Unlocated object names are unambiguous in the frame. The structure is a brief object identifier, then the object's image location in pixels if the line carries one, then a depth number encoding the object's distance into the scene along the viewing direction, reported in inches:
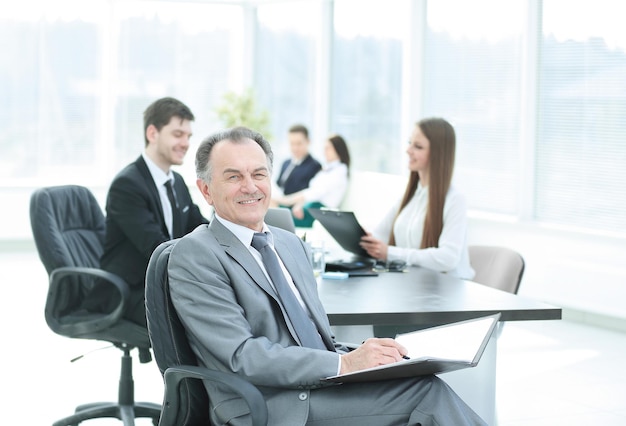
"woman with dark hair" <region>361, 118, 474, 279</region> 180.7
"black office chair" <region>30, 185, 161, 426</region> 160.7
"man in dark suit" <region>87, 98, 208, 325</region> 163.6
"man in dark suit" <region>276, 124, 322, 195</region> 390.3
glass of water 165.0
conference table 128.8
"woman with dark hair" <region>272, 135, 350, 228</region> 362.3
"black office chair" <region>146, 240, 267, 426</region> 103.1
